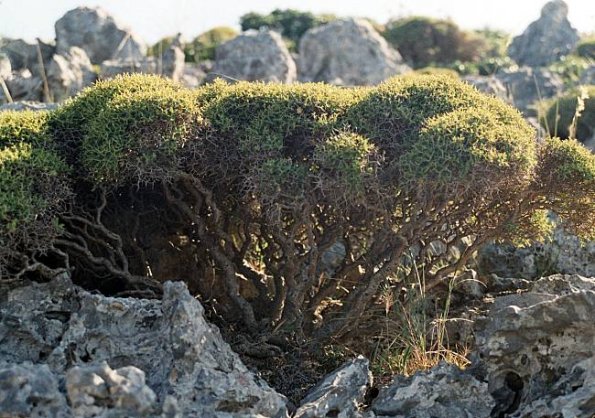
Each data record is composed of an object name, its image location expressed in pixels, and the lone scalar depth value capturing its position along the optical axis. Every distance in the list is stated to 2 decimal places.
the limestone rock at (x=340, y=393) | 4.72
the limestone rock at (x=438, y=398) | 4.97
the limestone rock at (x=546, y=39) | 26.89
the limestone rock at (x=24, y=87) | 12.89
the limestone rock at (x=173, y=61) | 15.77
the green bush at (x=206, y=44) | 25.36
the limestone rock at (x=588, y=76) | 18.22
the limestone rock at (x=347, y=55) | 20.86
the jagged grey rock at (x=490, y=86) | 14.46
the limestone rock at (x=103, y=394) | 3.90
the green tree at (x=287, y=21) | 32.81
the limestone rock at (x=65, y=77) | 13.58
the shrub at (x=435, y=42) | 29.19
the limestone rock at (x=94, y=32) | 20.68
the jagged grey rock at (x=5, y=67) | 12.54
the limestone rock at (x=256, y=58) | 17.08
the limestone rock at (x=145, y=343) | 4.54
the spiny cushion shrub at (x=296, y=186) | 5.34
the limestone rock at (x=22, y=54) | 16.72
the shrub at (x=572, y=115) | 14.88
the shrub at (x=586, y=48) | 25.73
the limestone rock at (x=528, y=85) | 17.69
